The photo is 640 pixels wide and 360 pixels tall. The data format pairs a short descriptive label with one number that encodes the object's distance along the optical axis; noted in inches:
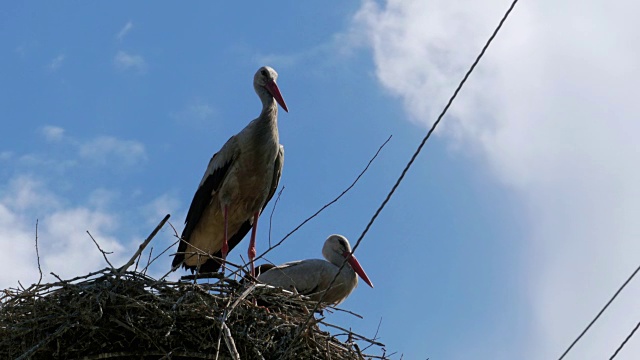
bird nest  452.8
